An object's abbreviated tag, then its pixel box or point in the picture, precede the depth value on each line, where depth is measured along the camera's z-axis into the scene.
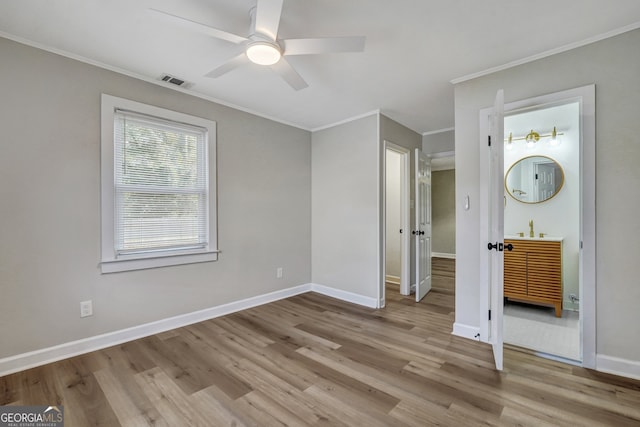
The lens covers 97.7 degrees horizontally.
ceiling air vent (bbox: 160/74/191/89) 2.73
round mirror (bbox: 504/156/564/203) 3.67
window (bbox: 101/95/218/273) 2.55
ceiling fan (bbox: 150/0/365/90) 1.61
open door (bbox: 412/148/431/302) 3.93
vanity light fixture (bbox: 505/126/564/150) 3.65
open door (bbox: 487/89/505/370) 2.12
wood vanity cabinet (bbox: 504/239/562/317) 3.32
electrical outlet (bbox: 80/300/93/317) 2.40
